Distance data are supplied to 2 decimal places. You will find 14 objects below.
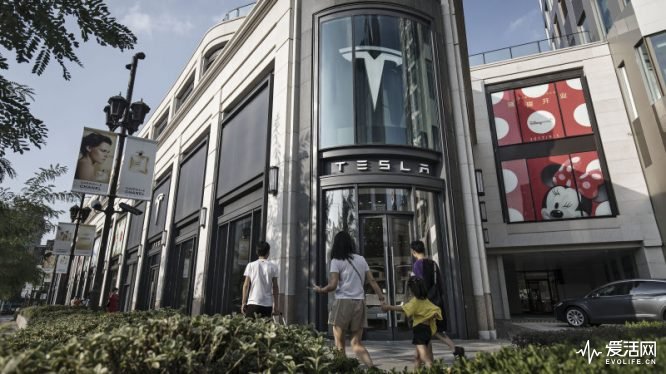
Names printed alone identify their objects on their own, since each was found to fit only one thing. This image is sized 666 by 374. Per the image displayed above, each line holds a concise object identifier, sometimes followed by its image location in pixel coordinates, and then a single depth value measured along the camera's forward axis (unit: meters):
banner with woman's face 8.60
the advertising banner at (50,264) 25.33
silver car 11.57
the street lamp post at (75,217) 17.46
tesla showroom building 9.22
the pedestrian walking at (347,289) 4.75
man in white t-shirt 6.07
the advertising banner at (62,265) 20.62
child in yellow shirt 4.68
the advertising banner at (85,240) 16.81
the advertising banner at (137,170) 9.39
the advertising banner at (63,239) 16.45
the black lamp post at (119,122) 9.39
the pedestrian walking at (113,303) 16.09
